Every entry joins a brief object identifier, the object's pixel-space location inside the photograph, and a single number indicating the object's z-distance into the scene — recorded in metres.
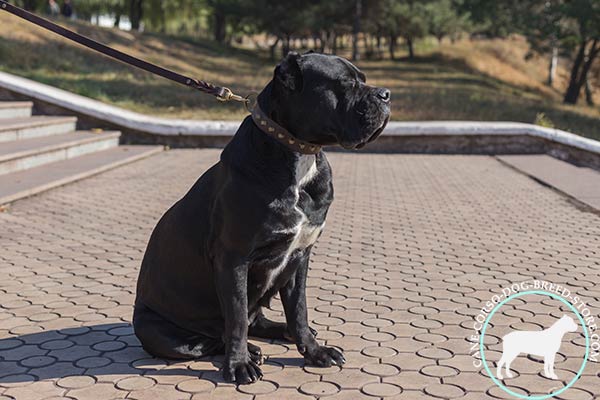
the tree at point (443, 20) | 45.25
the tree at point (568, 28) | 22.58
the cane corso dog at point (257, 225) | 3.17
